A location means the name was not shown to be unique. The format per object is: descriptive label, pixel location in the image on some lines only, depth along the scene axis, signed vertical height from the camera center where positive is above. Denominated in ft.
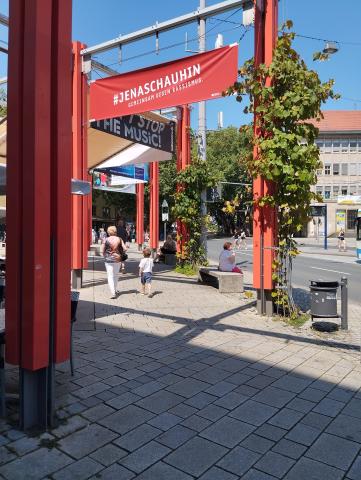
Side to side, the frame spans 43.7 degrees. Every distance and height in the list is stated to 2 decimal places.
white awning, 46.47 +7.50
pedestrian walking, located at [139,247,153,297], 33.06 -3.34
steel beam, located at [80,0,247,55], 23.30 +11.17
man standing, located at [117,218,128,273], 48.64 -0.59
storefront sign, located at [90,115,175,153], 34.22 +8.01
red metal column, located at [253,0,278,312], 25.41 +0.97
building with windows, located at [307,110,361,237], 213.05 +34.30
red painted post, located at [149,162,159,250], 67.75 +3.25
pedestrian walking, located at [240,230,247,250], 124.26 -4.51
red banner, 22.90 +7.75
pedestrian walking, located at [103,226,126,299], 31.68 -2.25
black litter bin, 22.98 -3.82
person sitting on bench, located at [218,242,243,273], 38.68 -2.96
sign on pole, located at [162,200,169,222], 82.67 +3.10
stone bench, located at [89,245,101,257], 70.95 -4.03
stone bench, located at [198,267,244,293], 35.81 -4.42
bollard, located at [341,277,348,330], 23.26 -4.07
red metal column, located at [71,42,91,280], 34.17 +5.35
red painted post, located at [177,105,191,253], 48.14 +8.94
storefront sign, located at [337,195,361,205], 123.21 +7.61
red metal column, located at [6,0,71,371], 11.30 +1.24
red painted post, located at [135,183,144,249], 87.66 +2.44
